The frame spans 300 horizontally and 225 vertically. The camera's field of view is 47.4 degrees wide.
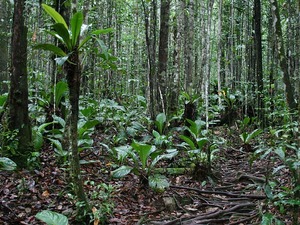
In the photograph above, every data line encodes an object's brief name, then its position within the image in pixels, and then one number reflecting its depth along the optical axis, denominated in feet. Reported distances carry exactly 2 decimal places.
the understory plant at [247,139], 24.26
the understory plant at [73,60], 10.88
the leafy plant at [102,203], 12.40
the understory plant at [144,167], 15.65
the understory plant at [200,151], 18.78
